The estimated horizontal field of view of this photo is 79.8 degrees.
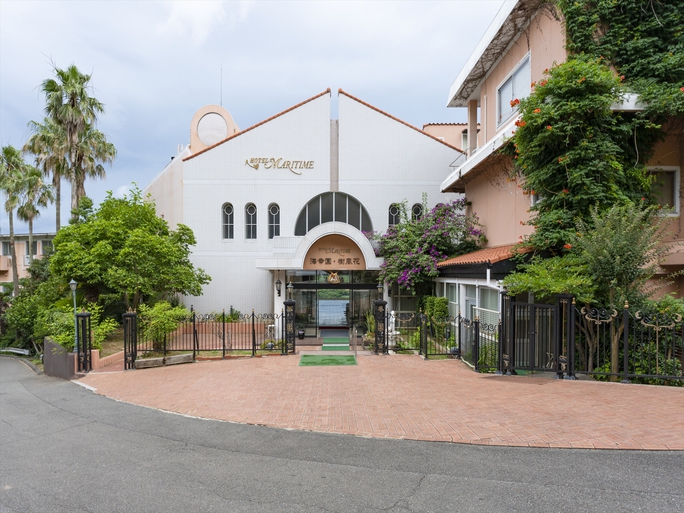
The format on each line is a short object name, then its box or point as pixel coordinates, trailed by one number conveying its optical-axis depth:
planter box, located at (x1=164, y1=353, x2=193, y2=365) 12.37
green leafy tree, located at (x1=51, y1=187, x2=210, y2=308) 15.46
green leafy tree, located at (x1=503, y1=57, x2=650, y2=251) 9.67
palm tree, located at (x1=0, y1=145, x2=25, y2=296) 23.72
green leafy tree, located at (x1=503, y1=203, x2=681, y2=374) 8.59
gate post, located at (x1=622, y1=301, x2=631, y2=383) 8.24
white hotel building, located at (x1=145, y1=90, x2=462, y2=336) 20.97
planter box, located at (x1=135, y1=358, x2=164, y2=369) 11.95
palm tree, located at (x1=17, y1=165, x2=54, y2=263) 24.16
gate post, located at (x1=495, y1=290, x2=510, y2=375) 9.81
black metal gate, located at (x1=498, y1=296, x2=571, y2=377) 9.10
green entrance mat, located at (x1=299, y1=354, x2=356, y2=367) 12.14
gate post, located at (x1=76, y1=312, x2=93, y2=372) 11.79
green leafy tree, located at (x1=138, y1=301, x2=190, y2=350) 12.91
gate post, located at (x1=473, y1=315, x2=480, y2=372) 10.30
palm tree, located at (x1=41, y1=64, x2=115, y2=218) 20.11
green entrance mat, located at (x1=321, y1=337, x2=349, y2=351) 14.91
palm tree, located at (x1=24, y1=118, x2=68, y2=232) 20.64
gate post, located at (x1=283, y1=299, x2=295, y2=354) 13.87
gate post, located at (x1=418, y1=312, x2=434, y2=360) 12.44
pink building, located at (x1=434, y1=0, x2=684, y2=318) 11.12
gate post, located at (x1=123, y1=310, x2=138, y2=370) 11.89
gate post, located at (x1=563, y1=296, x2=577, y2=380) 8.80
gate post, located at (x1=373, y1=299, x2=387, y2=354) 13.36
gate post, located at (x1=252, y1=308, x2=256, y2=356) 13.30
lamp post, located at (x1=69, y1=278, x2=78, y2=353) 11.71
